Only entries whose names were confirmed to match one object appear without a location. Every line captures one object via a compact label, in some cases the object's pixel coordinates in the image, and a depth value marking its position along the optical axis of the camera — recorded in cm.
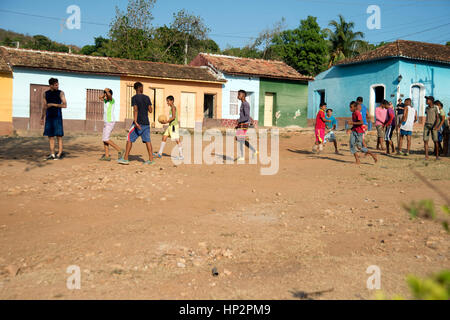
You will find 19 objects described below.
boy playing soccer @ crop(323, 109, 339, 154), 1199
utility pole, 3444
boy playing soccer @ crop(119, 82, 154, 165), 873
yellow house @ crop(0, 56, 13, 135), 2008
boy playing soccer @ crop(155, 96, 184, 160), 965
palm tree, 3550
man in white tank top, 1128
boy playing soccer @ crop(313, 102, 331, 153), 1148
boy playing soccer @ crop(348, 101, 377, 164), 995
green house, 2671
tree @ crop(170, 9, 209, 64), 3388
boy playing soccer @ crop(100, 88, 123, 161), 891
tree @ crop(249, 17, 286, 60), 3862
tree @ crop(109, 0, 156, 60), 3028
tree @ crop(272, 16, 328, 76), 3634
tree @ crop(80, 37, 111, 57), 5016
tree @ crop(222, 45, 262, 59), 3994
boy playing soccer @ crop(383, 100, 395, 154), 1191
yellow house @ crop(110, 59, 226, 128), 2295
